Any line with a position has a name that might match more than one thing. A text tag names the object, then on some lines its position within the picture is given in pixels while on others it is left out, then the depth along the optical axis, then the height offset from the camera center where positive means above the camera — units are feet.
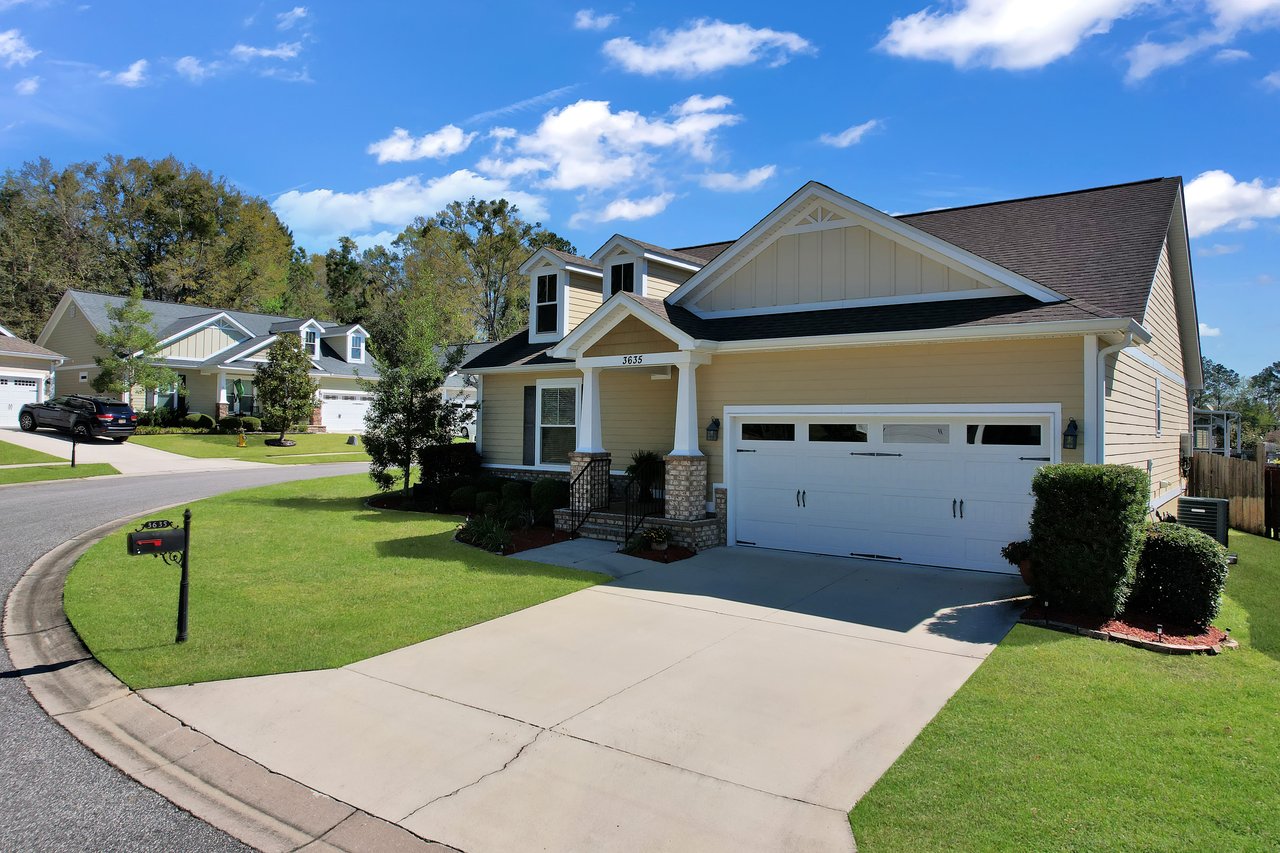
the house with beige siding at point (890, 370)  33.60 +3.45
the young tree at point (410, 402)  55.26 +1.97
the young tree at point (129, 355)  104.83 +9.93
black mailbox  21.65 -3.46
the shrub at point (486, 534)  40.11 -5.77
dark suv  93.91 +0.87
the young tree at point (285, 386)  109.29 +6.13
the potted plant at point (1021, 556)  29.45 -4.84
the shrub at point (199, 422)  113.39 +0.58
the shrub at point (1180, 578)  25.66 -4.85
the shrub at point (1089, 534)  25.54 -3.31
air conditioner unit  43.86 -4.48
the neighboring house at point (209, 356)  118.11 +11.43
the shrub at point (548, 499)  47.19 -4.31
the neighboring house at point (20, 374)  106.93 +7.18
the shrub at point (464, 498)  52.60 -4.86
